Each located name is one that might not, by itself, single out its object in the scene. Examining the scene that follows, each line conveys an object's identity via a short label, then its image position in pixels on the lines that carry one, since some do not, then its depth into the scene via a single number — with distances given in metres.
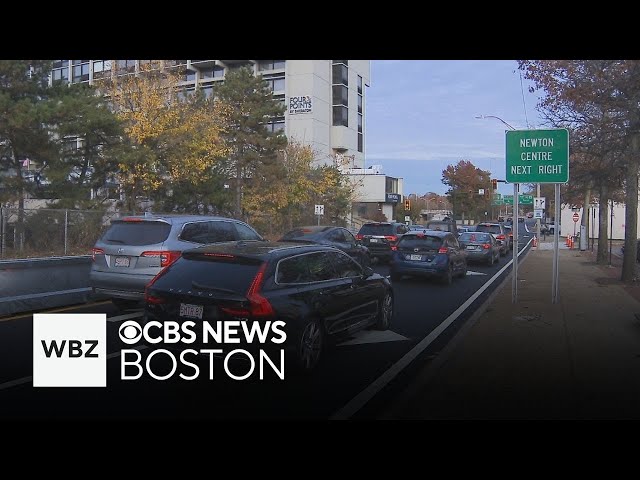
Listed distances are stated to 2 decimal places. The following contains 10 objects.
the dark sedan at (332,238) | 18.61
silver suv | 10.64
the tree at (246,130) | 38.66
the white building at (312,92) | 68.12
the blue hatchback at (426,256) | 16.97
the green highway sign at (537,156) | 12.92
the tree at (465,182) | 78.75
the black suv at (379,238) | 23.75
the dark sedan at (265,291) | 6.91
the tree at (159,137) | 27.52
